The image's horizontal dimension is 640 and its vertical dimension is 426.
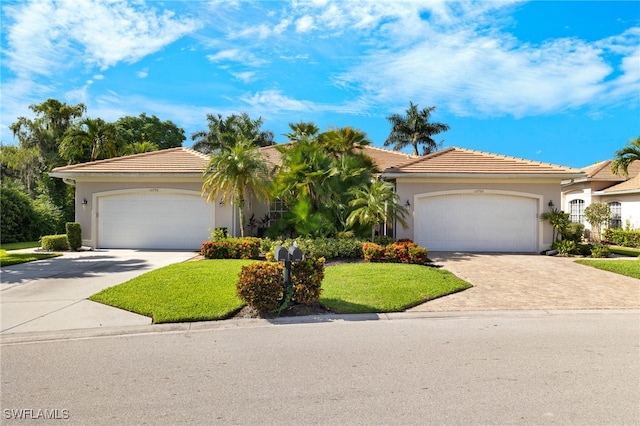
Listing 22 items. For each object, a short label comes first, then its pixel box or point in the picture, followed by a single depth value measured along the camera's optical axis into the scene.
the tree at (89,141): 24.91
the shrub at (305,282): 6.72
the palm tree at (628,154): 14.34
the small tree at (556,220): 14.74
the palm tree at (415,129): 36.59
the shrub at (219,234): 14.75
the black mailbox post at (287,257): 6.60
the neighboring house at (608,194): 19.88
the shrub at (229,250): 12.83
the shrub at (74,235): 14.94
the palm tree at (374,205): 12.80
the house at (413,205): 15.27
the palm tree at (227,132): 32.38
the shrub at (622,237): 18.45
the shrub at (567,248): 14.35
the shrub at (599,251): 14.16
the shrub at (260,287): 6.37
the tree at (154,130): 39.06
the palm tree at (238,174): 13.79
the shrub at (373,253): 12.06
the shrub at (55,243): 14.96
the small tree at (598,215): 20.02
